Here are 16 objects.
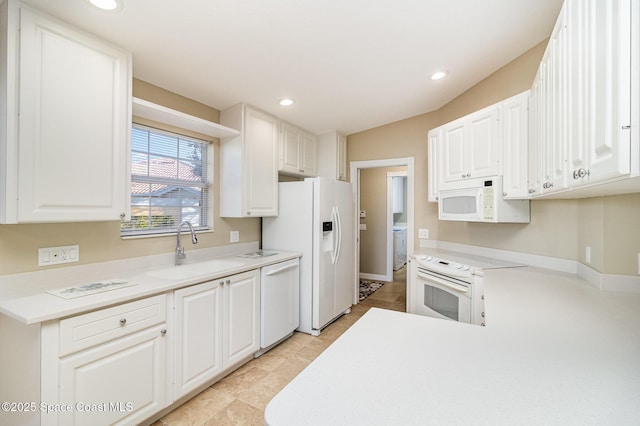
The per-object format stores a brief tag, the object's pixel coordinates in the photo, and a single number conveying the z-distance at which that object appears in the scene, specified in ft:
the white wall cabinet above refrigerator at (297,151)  10.97
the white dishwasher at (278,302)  8.66
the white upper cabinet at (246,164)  9.12
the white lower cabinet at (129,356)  4.49
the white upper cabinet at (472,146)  7.81
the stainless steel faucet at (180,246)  7.86
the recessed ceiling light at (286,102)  9.20
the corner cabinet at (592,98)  2.50
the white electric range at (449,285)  6.88
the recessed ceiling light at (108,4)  4.69
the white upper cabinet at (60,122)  4.56
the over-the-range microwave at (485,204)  7.67
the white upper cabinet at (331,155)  12.91
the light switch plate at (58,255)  5.56
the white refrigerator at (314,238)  10.33
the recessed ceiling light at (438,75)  8.39
